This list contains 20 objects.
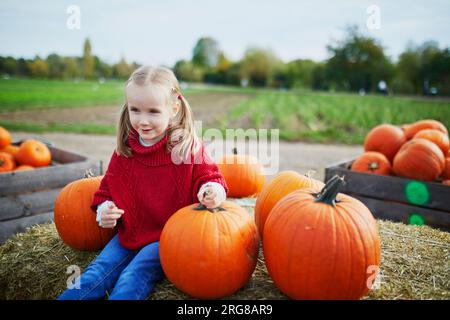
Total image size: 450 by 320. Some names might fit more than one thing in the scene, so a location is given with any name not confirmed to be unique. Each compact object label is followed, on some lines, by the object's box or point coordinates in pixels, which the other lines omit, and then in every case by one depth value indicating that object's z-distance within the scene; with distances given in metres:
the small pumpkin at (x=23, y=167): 4.05
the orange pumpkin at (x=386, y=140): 4.50
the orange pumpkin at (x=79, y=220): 2.54
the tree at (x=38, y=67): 29.94
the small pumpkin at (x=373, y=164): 4.16
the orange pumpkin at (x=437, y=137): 4.23
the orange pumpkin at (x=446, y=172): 3.92
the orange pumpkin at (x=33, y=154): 4.22
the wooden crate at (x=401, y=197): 3.54
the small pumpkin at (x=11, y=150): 4.40
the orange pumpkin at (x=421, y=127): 4.60
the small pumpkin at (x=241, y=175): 3.88
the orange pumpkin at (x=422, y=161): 3.78
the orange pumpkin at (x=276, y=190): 2.60
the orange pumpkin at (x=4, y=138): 4.55
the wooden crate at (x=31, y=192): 3.41
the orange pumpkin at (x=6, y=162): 4.09
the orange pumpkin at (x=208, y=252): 1.86
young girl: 2.09
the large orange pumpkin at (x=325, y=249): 1.77
